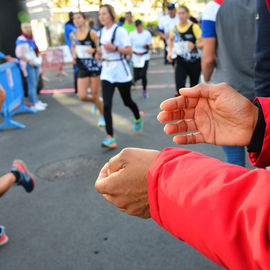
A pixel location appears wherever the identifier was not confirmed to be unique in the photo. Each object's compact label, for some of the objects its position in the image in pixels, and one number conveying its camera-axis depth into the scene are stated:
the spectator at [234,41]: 2.51
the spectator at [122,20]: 10.40
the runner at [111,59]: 4.74
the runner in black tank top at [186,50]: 5.72
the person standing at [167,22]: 9.98
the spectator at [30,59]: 7.45
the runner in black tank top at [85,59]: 5.66
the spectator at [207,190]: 0.70
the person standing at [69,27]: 7.68
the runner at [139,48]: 8.56
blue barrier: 6.33
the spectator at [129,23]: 9.87
